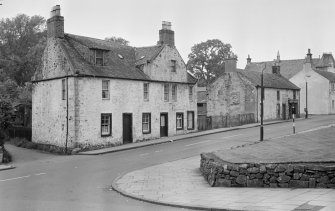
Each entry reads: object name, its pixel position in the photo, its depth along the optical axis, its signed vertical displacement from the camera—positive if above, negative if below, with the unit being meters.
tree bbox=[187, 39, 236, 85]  86.25 +10.73
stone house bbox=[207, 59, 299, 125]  55.31 +1.74
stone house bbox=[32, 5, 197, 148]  33.44 +1.61
